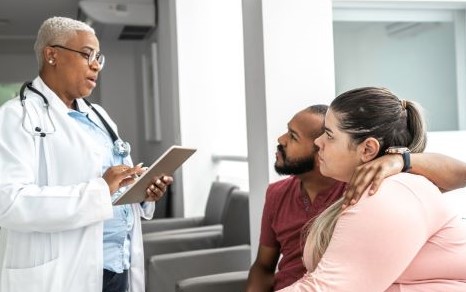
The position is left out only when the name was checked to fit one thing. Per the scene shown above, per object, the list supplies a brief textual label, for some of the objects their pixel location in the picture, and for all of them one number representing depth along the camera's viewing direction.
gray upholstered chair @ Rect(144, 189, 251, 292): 2.77
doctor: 1.56
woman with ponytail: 1.06
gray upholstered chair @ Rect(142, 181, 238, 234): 3.57
